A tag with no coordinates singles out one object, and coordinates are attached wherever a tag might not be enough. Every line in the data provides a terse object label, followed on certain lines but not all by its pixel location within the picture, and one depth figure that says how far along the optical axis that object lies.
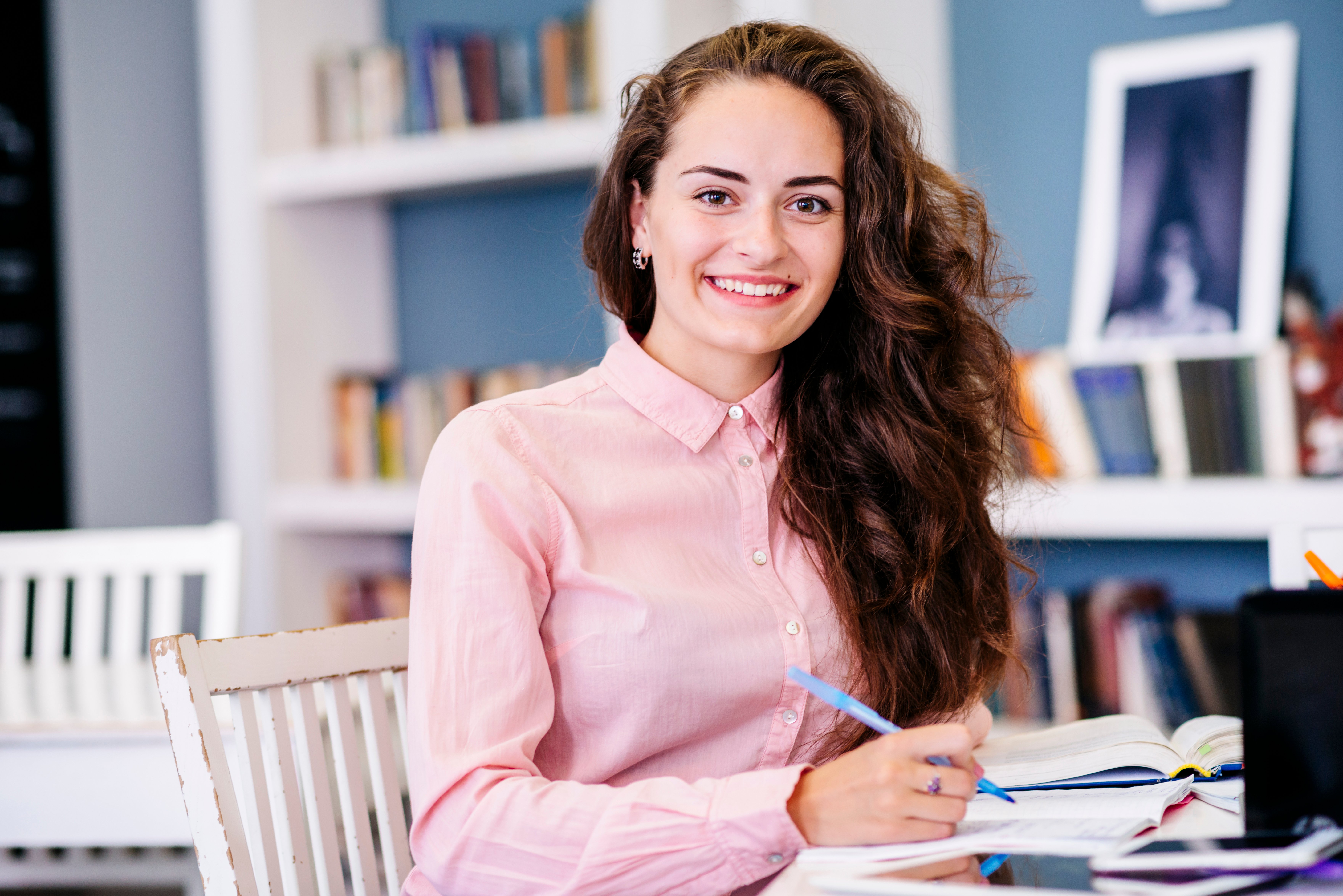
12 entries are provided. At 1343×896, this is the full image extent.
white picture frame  2.89
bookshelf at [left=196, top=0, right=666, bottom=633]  3.48
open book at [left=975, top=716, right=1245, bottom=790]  1.99
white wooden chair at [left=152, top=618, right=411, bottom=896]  1.96
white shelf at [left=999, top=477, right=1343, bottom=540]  2.74
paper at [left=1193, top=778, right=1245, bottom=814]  1.94
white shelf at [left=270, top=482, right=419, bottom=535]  3.45
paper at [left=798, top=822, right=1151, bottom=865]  1.83
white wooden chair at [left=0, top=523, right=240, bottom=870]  2.27
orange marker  2.01
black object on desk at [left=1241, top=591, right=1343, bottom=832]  1.81
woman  1.92
